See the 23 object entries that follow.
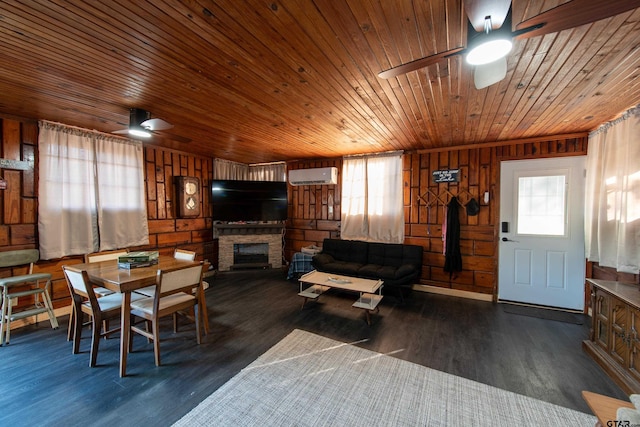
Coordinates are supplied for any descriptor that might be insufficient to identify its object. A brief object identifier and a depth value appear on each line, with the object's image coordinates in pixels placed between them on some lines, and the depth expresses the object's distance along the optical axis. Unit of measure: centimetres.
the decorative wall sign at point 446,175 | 424
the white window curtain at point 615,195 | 252
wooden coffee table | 322
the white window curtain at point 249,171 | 558
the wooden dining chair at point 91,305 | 219
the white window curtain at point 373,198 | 469
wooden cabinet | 198
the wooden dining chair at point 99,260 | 267
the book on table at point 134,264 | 264
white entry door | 355
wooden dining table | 212
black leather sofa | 399
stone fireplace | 541
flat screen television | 530
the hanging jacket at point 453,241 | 416
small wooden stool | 259
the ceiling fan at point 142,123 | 264
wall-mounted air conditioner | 516
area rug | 170
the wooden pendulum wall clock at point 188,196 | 470
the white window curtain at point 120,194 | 370
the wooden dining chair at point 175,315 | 276
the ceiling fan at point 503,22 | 105
